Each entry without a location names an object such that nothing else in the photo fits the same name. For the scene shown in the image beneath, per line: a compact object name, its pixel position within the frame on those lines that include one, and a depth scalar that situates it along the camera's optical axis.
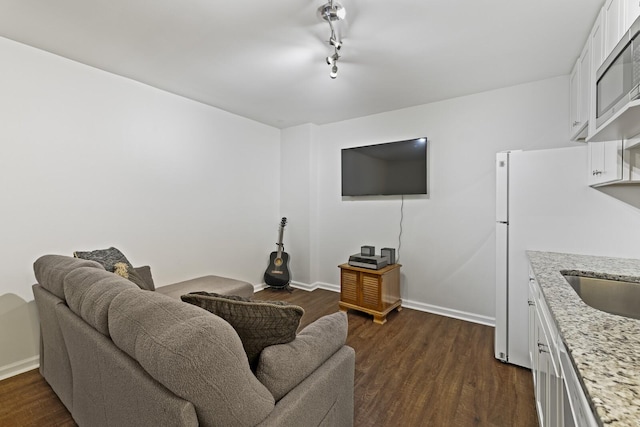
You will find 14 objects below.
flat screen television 3.43
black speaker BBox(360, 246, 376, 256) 3.43
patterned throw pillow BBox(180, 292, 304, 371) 1.07
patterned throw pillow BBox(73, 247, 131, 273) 2.22
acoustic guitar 4.19
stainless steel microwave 1.13
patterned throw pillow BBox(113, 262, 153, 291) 2.12
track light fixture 1.74
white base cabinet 0.80
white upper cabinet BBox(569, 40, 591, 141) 2.03
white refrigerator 1.99
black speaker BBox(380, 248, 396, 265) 3.43
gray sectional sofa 0.80
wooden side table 3.11
